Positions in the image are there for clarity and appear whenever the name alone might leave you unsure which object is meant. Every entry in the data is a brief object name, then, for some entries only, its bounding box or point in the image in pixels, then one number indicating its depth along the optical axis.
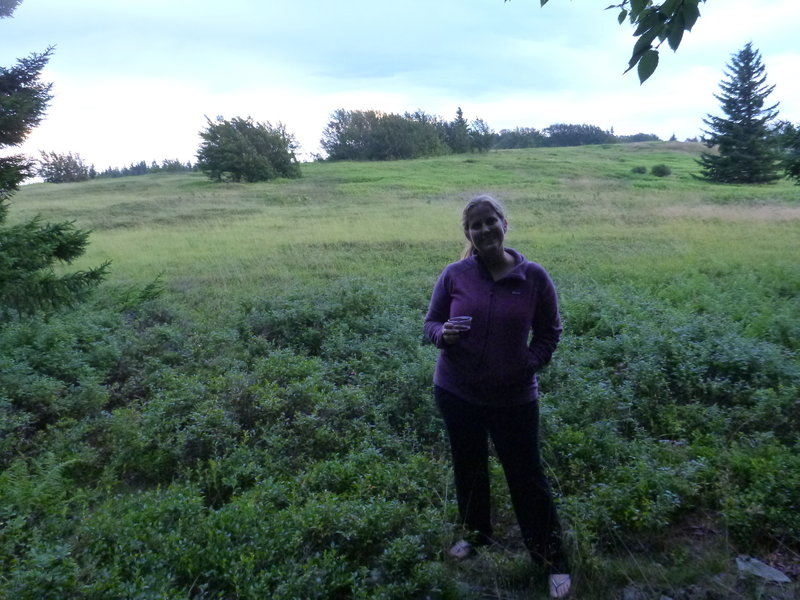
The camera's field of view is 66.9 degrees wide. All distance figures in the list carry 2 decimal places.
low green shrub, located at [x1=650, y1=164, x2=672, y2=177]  35.44
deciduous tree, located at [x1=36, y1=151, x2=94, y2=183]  39.90
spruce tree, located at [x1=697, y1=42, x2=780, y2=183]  29.23
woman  3.08
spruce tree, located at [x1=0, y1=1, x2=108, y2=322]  6.03
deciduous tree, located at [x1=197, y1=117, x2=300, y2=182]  35.19
